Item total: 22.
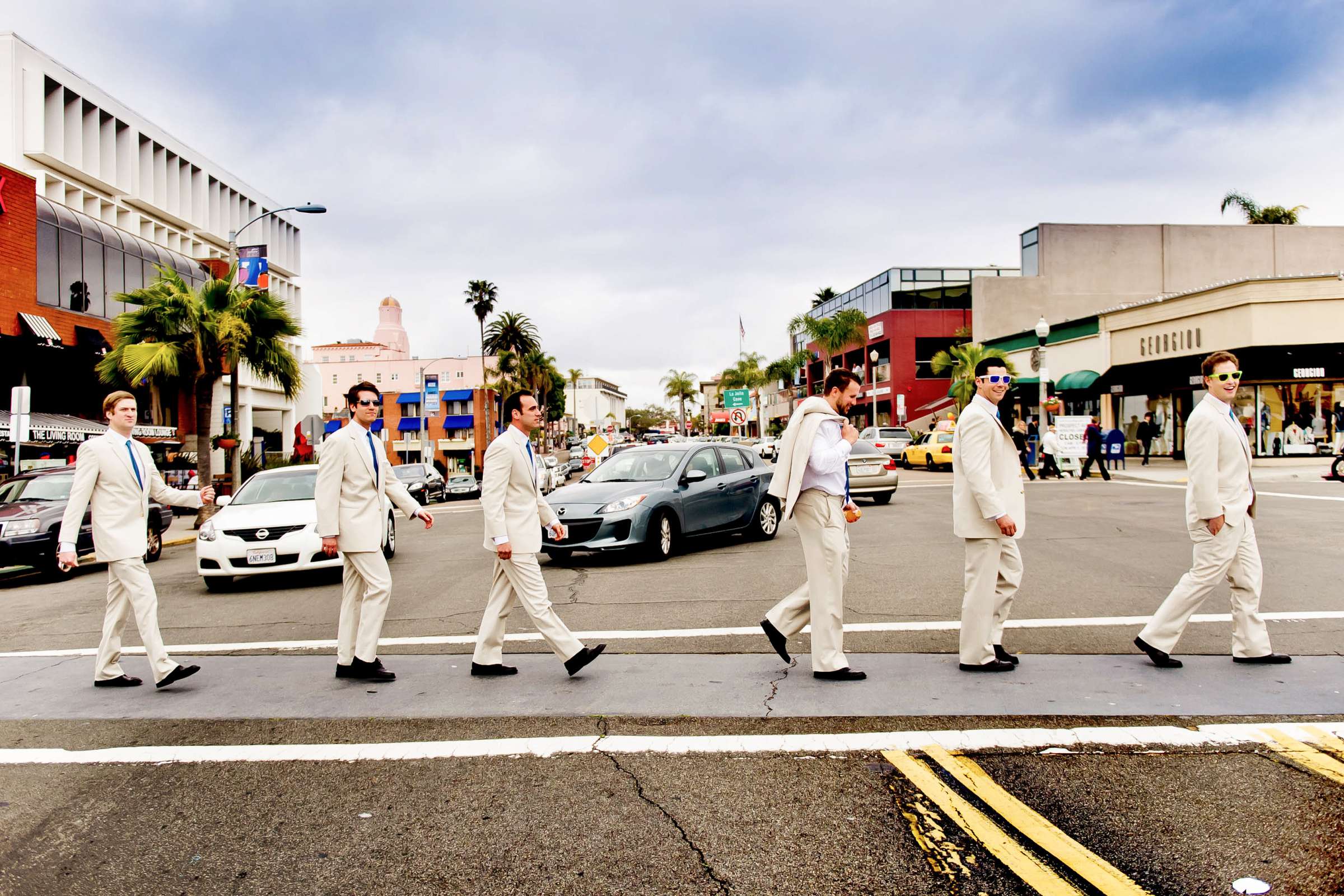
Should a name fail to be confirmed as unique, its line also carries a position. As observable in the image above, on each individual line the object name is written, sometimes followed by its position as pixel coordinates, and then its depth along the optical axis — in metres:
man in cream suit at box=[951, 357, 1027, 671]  5.84
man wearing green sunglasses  5.79
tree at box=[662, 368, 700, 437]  128.00
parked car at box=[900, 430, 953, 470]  34.59
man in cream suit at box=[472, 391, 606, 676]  6.00
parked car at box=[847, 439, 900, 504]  20.30
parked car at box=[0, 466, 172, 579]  12.87
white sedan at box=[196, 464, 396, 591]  10.81
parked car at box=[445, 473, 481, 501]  37.41
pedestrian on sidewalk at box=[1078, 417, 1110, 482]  26.63
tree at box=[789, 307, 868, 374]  66.94
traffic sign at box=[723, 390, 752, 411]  72.25
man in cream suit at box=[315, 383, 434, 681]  6.16
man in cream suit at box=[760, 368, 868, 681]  5.78
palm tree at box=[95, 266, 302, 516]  20.48
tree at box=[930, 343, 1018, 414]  49.22
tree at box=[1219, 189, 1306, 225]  50.50
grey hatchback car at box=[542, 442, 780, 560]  11.52
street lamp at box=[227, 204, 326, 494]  21.98
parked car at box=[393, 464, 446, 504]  32.78
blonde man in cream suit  6.10
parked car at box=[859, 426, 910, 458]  36.66
